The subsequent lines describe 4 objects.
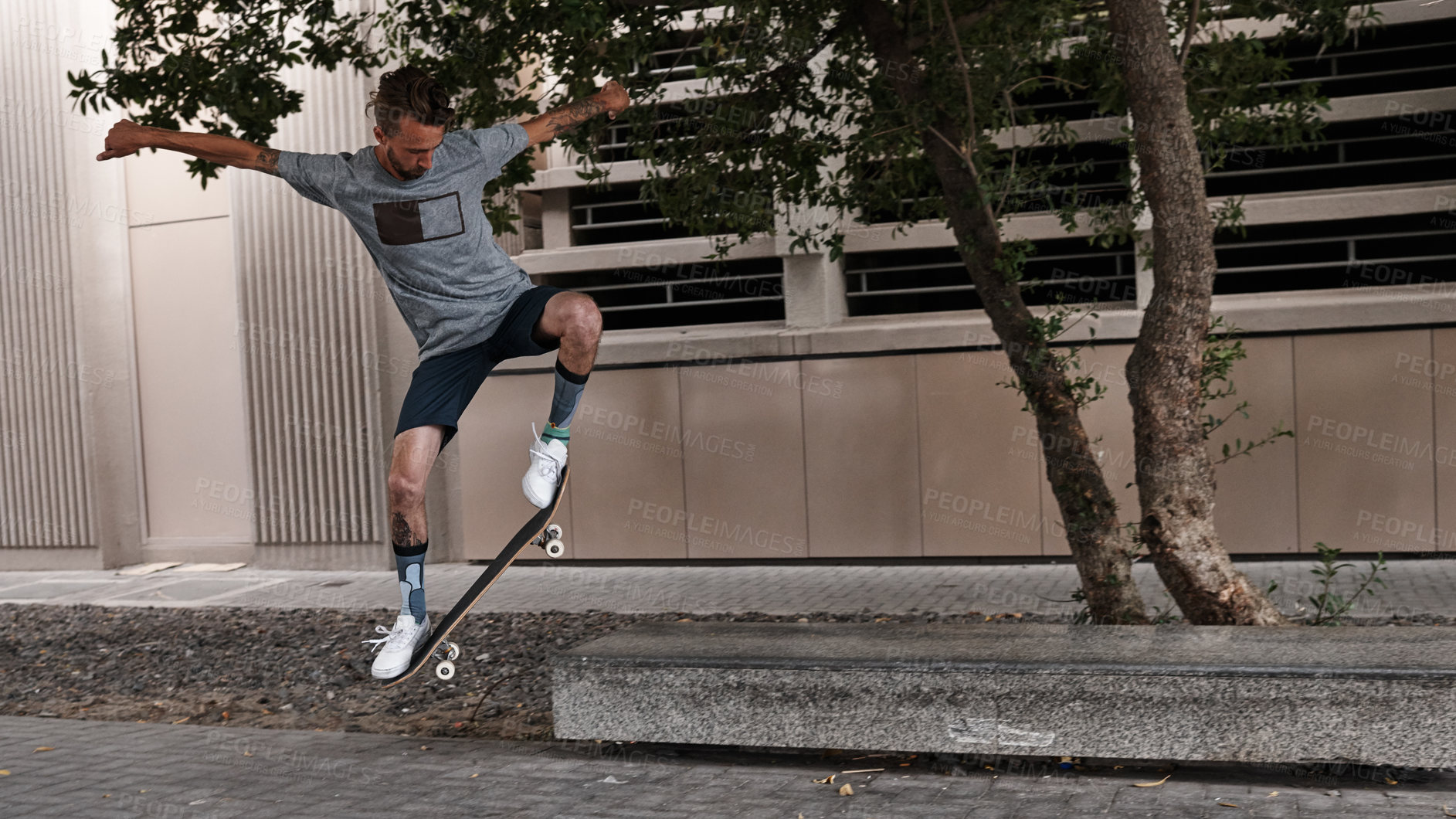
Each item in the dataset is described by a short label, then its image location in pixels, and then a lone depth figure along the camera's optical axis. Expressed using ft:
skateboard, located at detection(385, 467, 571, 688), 18.16
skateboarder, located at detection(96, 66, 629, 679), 17.21
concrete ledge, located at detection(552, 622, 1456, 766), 15.76
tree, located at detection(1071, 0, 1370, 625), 21.27
